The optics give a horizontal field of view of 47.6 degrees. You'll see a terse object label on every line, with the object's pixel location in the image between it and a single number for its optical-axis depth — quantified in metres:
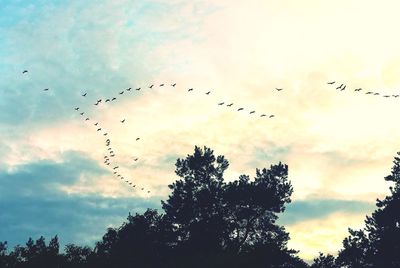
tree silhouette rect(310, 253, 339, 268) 66.19
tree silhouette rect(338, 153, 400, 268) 57.28
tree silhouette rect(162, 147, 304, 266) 65.69
